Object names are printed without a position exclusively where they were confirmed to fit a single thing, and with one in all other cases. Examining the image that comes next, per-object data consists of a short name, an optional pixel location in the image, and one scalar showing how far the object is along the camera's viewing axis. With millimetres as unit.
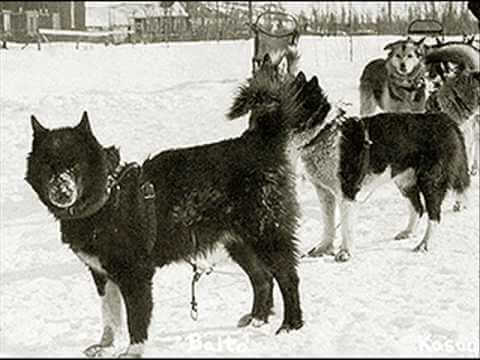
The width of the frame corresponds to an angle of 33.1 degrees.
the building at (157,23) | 20491
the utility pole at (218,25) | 19697
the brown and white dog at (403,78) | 8789
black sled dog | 3730
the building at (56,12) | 21434
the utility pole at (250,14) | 19797
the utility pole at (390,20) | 21211
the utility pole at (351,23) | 17723
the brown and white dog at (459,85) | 8875
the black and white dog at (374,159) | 6477
